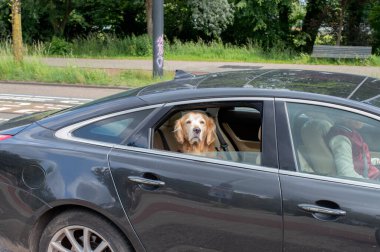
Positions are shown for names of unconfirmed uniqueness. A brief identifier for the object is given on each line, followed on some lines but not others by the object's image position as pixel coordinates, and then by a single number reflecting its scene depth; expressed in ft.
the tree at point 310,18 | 91.86
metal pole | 49.05
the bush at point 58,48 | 85.38
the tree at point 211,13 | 89.56
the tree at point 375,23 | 88.79
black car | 8.46
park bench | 67.87
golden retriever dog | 10.31
